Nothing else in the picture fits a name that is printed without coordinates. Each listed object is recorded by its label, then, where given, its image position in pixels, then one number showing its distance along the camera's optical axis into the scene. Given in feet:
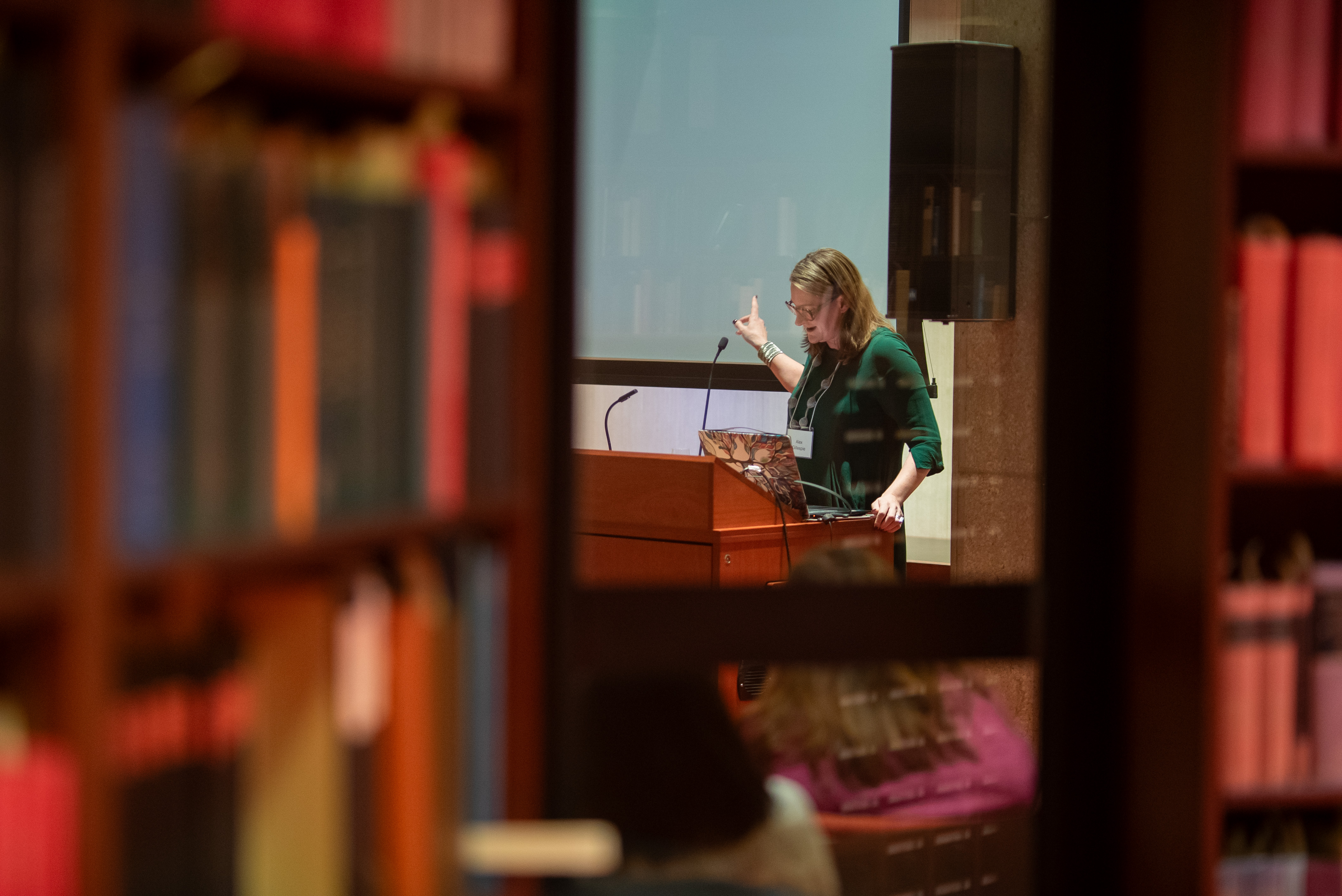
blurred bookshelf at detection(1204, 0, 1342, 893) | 11.03
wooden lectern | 14.51
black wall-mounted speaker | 14.08
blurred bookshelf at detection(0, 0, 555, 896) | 5.58
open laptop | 14.80
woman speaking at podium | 14.38
